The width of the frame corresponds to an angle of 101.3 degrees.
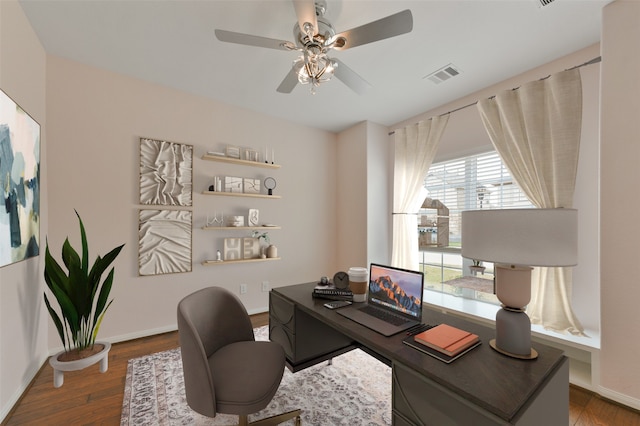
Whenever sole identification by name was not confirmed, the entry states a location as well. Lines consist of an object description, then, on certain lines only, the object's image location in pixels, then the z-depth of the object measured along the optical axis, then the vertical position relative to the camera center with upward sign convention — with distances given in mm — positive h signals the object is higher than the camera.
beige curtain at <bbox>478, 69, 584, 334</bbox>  2172 +572
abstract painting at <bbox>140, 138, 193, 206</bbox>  2771 +469
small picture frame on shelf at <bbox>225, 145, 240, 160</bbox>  3225 +799
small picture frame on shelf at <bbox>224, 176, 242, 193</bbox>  3234 +395
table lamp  1026 -138
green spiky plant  1947 -562
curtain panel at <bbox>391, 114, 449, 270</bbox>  3318 +493
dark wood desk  863 -609
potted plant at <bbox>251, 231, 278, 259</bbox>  3471 -418
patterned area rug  1642 -1270
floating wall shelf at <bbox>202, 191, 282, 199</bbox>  3077 +264
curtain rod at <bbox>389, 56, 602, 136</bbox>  2094 +1250
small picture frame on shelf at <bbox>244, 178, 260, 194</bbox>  3387 +391
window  2750 +167
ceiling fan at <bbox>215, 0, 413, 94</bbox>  1438 +1067
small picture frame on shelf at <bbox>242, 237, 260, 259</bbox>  3359 -416
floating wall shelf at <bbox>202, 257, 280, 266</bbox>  3045 -556
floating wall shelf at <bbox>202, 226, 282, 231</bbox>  3005 -146
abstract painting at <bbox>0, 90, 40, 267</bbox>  1618 +224
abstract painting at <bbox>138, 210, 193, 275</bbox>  2748 -281
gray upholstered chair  1230 -816
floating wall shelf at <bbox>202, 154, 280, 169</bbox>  3056 +674
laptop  1441 -535
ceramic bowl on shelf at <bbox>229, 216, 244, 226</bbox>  3225 -66
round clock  1966 -487
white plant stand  1916 -1105
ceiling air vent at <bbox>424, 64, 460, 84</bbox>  2482 +1396
